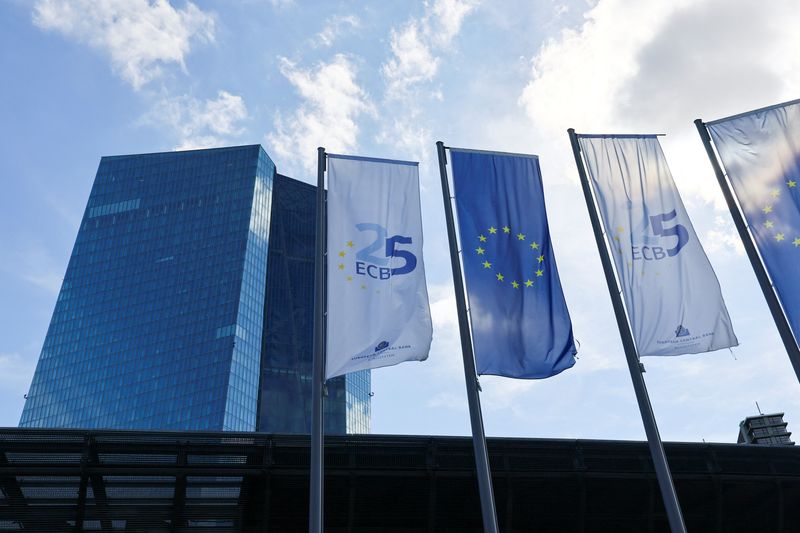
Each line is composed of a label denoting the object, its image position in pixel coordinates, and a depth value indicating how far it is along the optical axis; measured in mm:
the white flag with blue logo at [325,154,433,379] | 18359
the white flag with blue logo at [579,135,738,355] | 19000
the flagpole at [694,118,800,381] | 18844
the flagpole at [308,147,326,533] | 16172
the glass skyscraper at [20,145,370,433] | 125750
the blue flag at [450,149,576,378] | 18688
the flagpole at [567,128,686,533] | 17016
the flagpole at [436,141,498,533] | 16531
